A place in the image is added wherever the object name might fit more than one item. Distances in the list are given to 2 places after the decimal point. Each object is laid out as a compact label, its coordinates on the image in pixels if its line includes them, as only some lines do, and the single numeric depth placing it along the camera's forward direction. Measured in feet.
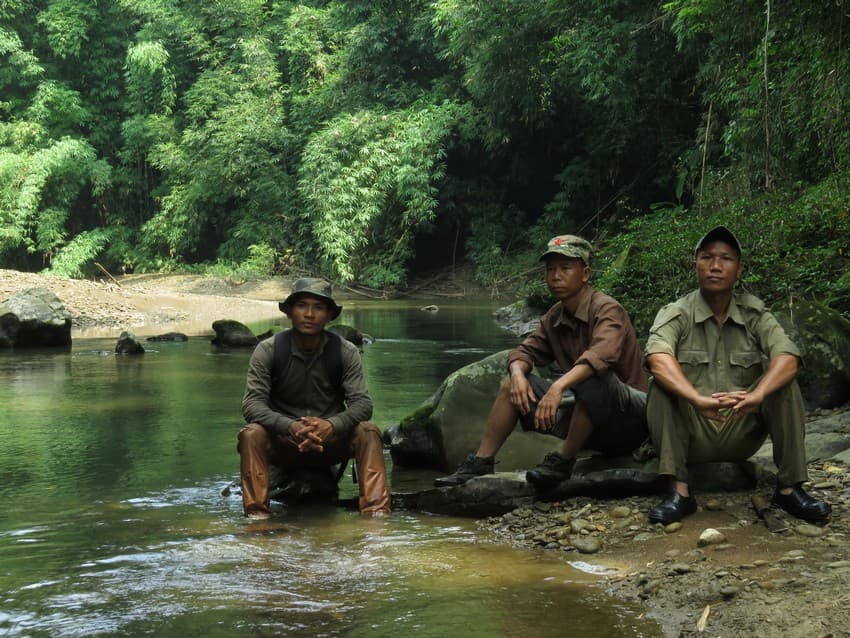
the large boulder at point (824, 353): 22.43
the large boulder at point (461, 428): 21.30
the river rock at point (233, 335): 51.31
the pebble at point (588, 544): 14.46
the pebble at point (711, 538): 13.67
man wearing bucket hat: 17.25
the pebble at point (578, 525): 15.20
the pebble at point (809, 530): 13.69
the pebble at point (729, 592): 11.68
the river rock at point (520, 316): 56.26
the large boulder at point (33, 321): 50.83
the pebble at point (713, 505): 15.07
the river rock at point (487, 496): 16.90
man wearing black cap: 14.24
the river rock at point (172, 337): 55.62
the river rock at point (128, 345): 47.55
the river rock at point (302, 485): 18.81
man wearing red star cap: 15.97
